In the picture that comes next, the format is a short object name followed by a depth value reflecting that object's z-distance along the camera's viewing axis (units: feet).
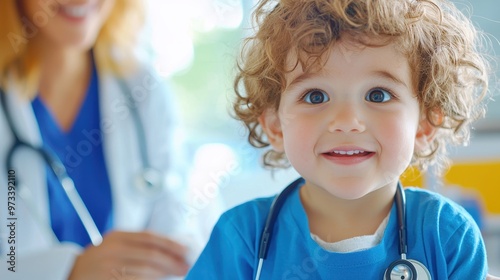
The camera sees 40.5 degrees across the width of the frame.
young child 2.75
